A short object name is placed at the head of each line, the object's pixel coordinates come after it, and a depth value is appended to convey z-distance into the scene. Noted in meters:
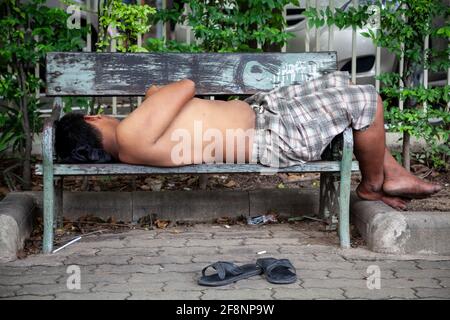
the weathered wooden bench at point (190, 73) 5.20
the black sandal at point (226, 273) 3.95
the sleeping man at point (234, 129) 4.55
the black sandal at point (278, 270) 3.98
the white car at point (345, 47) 7.43
